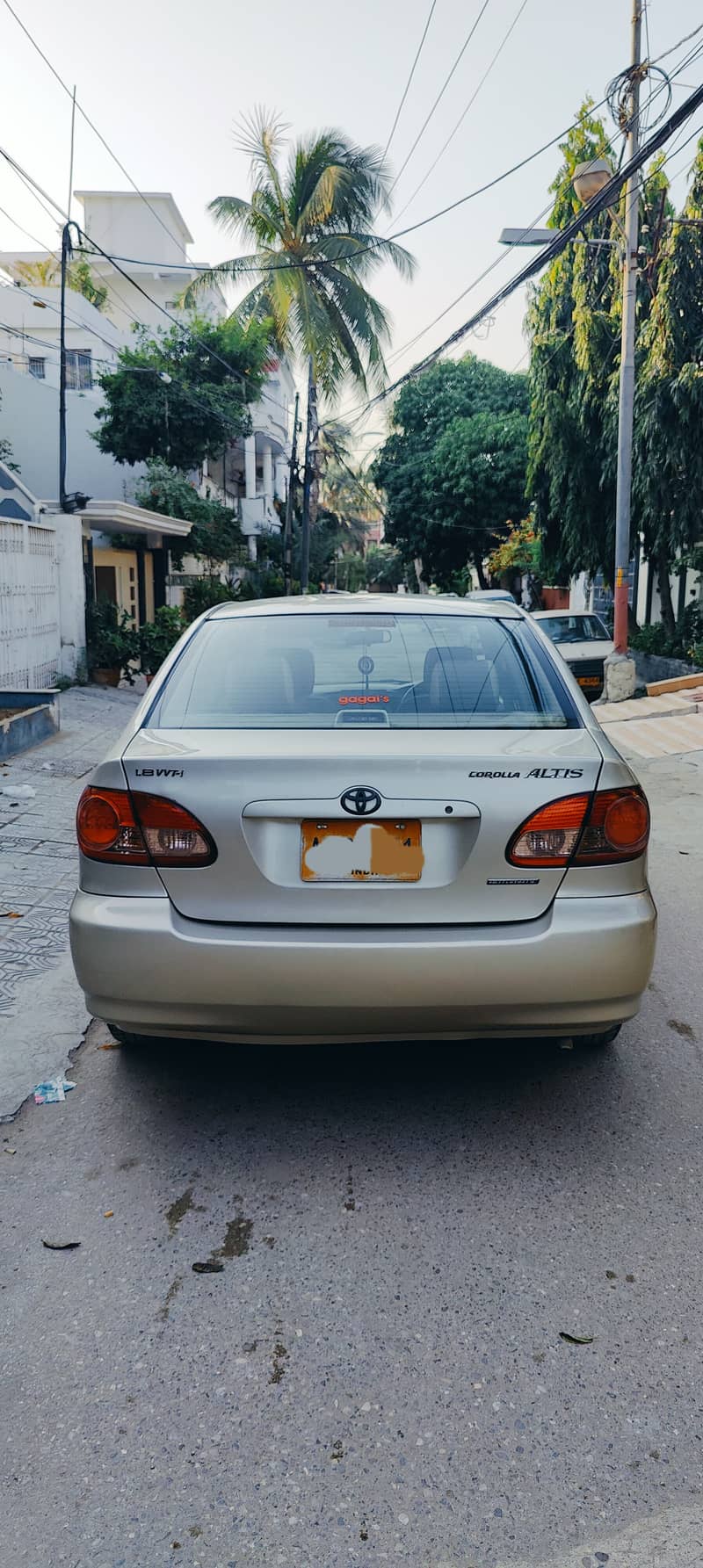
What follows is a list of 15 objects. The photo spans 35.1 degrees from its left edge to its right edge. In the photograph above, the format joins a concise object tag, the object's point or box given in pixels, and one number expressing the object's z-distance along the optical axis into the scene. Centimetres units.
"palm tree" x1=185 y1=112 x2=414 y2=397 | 2445
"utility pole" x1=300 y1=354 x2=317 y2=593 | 2734
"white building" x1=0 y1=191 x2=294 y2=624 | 2303
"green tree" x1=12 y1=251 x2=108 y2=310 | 3584
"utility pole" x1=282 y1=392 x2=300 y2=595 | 3356
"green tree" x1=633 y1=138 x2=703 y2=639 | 1553
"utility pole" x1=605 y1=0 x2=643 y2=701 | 1480
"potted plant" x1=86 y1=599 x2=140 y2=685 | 1669
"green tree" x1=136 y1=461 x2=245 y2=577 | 2338
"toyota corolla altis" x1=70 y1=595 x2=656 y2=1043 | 286
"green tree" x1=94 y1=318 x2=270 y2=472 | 2306
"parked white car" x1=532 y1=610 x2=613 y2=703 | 1636
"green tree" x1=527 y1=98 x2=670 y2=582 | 1705
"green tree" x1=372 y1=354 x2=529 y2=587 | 3316
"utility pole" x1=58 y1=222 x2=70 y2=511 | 1650
